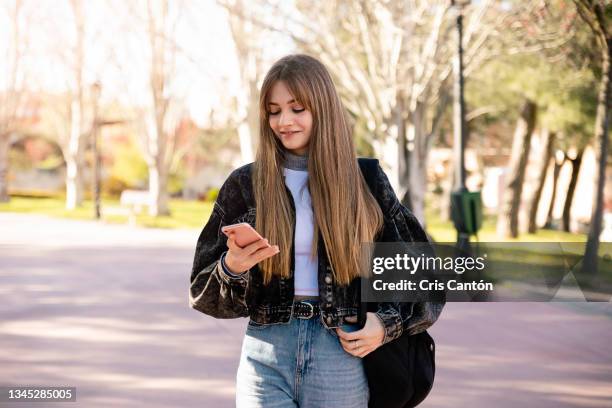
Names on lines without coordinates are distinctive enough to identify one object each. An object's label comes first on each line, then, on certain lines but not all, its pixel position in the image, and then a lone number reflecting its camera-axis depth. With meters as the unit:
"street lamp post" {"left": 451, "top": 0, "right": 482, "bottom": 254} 12.02
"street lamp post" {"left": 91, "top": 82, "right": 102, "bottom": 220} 27.97
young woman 2.18
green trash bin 11.98
